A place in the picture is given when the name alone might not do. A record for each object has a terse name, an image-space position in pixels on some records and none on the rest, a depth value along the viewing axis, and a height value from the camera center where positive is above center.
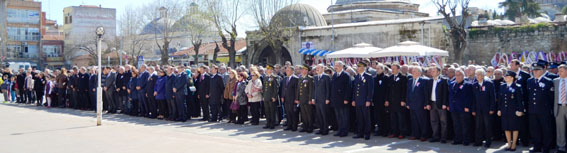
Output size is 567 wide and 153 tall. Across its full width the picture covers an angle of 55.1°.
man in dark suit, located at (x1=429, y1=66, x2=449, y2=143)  11.52 -0.63
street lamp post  15.38 -0.37
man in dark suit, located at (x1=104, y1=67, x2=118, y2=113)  19.73 -0.40
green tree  69.56 +8.56
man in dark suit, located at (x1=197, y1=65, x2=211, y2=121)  16.81 -0.46
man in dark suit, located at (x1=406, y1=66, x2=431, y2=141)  11.83 -0.60
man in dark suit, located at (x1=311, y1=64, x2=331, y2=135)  13.12 -0.52
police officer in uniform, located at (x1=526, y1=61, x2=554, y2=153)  10.07 -0.65
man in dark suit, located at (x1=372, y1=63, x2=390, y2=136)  12.77 -0.62
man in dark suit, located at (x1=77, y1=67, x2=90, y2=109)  21.42 -0.38
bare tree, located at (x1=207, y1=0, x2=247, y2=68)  37.00 +3.81
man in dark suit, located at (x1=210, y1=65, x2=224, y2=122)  16.38 -0.49
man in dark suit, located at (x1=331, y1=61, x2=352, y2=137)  12.90 -0.46
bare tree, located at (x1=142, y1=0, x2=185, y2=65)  45.91 +5.56
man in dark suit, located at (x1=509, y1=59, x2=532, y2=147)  10.61 -0.24
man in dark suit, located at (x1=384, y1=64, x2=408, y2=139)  12.36 -0.64
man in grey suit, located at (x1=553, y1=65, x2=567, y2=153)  9.68 -0.58
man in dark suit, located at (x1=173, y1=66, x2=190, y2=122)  16.64 -0.42
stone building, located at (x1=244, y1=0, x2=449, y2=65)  28.84 +2.53
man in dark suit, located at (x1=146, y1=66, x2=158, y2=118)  17.66 -0.47
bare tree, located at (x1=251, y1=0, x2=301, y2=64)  34.41 +3.37
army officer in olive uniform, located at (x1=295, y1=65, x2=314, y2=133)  13.65 -0.58
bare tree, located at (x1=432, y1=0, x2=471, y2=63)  27.58 +2.29
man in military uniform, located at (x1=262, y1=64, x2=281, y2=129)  14.64 -0.53
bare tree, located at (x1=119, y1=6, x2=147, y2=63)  53.00 +4.51
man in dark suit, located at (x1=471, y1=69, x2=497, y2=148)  10.87 -0.64
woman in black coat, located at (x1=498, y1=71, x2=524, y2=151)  10.33 -0.64
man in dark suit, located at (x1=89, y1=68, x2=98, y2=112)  20.62 -0.26
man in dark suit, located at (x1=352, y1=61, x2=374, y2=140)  12.43 -0.53
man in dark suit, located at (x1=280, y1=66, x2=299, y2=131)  14.12 -0.60
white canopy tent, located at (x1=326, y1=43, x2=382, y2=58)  21.66 +0.94
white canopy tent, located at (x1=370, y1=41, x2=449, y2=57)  19.19 +0.86
